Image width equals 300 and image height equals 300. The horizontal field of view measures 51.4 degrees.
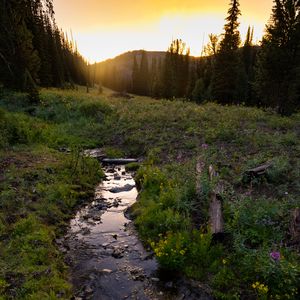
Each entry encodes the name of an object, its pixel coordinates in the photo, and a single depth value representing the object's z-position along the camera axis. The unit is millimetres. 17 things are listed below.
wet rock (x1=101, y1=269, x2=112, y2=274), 7016
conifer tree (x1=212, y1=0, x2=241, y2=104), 39469
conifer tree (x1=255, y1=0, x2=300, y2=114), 24625
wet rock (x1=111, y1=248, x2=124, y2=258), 7677
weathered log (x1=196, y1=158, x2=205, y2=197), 9245
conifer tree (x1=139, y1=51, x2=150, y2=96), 100562
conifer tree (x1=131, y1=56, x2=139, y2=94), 103000
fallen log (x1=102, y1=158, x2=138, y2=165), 16656
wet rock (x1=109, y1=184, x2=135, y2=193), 12375
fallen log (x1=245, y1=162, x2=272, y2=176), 10184
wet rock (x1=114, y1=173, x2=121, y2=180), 13969
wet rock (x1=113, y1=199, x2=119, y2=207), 10961
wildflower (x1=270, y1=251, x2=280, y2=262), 5715
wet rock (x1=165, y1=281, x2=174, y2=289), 6492
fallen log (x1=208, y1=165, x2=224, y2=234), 7391
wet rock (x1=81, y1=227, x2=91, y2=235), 8828
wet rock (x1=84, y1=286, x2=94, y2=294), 6355
